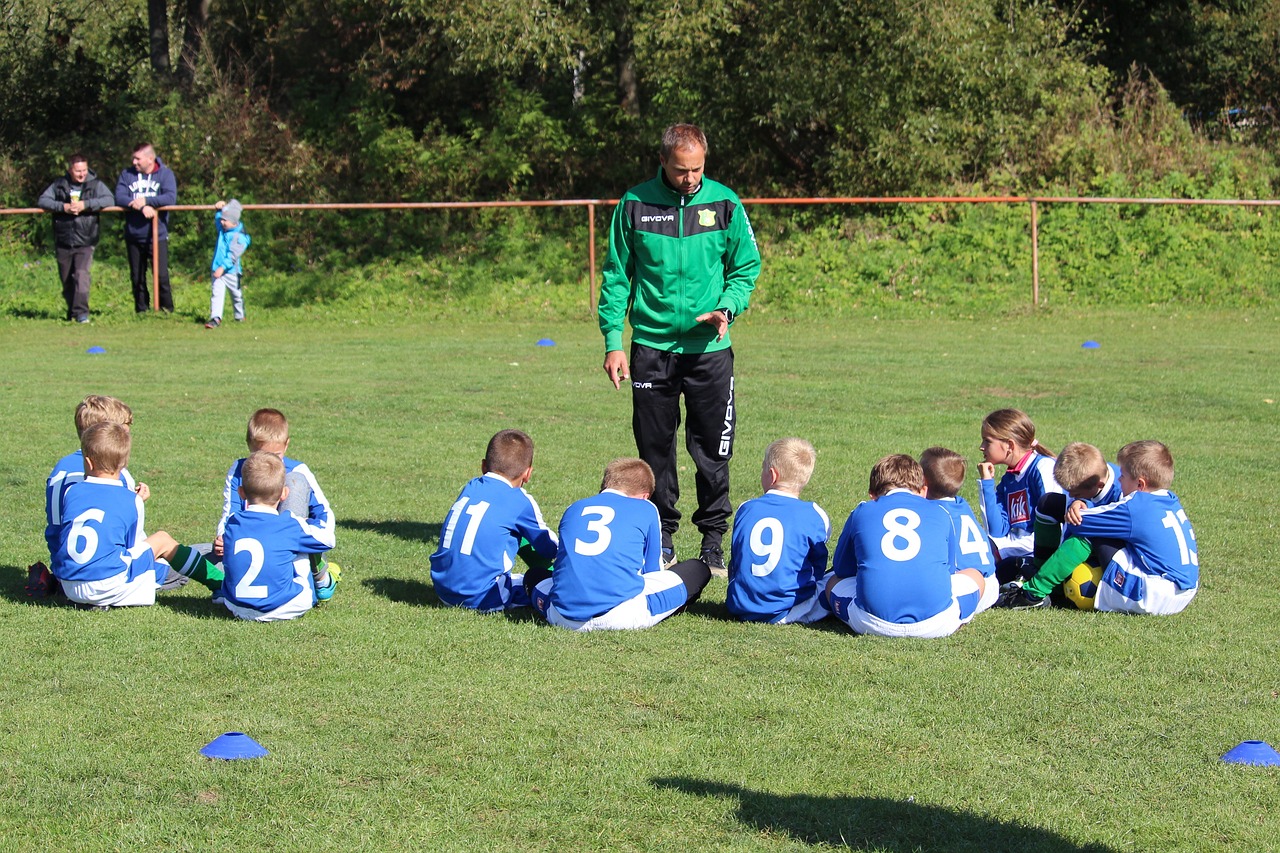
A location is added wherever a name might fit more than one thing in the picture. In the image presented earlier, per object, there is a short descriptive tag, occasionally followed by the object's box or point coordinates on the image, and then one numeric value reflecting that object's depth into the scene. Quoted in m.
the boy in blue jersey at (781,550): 11.92
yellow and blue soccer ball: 12.65
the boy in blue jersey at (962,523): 12.41
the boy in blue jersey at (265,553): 11.75
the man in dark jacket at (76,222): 37.87
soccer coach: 13.55
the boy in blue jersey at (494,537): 12.25
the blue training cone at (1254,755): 8.63
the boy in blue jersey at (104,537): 12.06
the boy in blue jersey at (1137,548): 12.20
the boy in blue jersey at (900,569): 11.32
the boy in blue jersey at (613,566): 11.53
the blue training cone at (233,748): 8.67
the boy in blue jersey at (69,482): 12.50
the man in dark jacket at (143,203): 38.12
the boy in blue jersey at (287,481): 13.13
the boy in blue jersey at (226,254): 38.03
